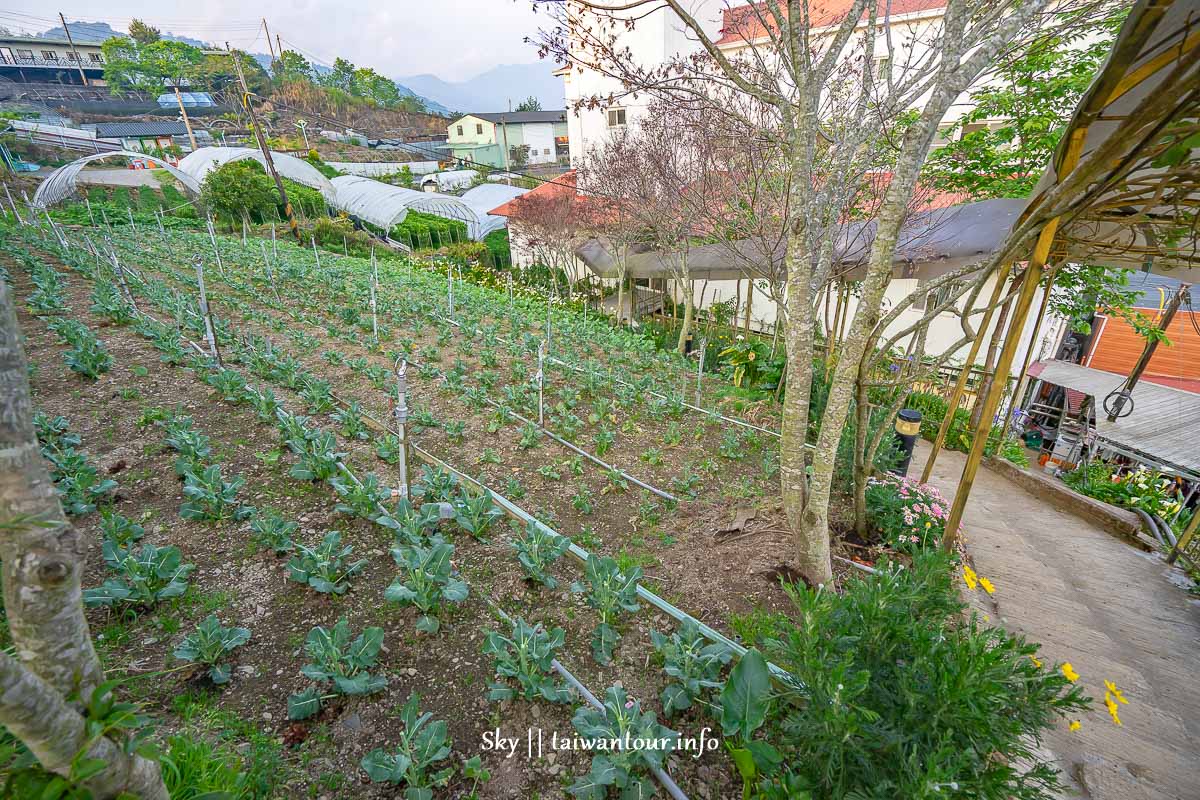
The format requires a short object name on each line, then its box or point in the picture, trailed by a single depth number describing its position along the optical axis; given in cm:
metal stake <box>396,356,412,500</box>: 315
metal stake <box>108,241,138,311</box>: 720
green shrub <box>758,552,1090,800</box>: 144
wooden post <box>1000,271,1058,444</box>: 518
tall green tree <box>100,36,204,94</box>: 4103
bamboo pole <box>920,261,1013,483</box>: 272
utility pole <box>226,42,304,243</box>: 1617
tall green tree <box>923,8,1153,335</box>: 644
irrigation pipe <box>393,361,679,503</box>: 446
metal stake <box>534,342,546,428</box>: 516
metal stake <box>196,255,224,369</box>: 509
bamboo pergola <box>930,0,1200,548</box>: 159
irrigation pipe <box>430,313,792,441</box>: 580
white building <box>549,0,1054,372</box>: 1255
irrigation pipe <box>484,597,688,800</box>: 186
